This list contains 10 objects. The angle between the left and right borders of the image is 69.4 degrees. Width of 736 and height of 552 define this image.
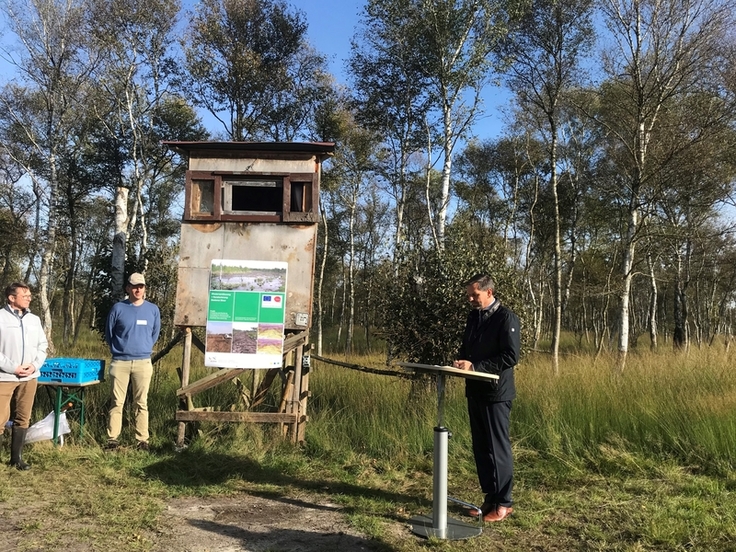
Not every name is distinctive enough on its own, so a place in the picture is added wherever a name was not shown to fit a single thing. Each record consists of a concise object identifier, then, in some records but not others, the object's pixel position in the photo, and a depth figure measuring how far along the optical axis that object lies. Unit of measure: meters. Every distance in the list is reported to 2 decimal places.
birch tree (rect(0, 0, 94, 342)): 16.33
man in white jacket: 5.41
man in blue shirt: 6.18
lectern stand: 3.83
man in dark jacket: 4.10
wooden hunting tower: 6.34
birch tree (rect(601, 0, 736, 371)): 11.53
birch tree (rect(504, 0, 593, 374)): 14.91
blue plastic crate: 6.23
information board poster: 6.04
